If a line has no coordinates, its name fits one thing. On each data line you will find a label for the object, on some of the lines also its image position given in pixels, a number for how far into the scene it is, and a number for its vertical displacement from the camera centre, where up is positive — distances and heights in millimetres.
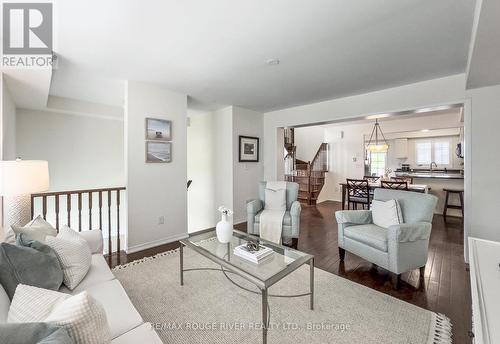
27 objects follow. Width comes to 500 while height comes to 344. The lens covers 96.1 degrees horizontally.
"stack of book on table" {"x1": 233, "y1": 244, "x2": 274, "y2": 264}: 1874 -719
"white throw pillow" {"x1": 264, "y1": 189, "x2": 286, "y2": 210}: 3551 -474
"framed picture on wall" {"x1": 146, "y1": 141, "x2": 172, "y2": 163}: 3346 +288
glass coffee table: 1548 -743
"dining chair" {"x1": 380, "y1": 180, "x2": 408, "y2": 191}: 4341 -302
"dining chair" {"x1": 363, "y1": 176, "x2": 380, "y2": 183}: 5355 -235
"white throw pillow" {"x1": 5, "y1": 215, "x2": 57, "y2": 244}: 1494 -421
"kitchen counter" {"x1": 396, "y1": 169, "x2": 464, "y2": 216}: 5051 -318
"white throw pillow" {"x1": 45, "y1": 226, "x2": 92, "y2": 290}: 1447 -583
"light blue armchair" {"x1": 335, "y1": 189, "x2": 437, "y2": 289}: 2170 -690
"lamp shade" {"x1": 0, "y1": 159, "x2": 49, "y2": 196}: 2027 -61
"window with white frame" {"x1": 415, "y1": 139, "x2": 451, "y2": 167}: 6270 +502
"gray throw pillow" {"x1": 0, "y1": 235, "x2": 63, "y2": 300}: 1116 -517
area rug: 1609 -1173
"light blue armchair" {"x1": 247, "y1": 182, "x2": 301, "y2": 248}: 3162 -649
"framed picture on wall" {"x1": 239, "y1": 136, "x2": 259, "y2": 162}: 4680 +460
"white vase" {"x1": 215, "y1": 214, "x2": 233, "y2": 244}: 2200 -598
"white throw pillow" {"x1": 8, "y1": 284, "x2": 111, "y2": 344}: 726 -514
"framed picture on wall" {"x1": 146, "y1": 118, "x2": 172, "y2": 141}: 3332 +624
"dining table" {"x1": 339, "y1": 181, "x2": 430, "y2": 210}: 4419 -364
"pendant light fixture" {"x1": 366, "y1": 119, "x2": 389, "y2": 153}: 5602 +872
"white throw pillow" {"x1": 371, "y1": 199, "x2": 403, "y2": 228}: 2541 -512
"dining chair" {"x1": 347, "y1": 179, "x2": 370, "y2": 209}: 4672 -481
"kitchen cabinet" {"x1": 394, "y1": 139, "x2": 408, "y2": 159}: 6727 +647
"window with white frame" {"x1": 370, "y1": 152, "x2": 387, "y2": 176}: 7145 +212
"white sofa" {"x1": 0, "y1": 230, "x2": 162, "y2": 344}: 1029 -766
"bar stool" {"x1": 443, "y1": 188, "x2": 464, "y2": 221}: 4838 -661
